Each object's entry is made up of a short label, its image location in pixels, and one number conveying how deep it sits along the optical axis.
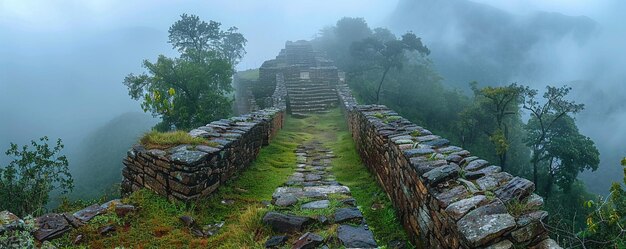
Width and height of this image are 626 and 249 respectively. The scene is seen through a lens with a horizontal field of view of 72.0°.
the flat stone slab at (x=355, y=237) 4.05
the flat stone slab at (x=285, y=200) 5.15
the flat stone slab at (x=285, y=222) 4.48
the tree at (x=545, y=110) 27.95
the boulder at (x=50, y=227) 4.77
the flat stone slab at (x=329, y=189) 5.84
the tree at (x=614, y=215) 5.49
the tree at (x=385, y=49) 32.78
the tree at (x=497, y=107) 27.80
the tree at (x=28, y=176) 22.61
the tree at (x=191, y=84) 24.75
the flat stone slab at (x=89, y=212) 5.34
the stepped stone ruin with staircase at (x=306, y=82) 22.09
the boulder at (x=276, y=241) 4.18
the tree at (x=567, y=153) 29.73
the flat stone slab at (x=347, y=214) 4.69
